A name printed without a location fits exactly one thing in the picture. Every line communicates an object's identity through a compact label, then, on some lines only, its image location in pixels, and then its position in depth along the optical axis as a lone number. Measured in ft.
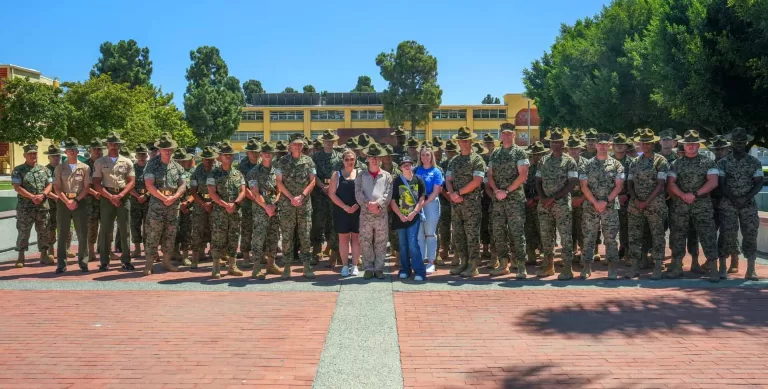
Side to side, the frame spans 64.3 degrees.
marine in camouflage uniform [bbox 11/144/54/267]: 33.42
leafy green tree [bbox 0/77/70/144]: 102.58
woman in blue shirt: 29.53
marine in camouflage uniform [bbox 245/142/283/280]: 29.45
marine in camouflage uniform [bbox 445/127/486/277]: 29.43
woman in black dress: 29.66
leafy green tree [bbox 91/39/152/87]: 213.87
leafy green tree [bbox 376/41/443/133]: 241.14
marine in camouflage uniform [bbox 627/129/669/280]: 28.94
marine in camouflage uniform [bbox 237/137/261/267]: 31.78
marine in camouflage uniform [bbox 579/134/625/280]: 28.55
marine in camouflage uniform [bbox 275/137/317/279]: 29.58
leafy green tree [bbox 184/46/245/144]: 201.87
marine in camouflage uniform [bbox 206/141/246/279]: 29.73
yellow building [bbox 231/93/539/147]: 265.75
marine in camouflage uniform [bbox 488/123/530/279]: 28.68
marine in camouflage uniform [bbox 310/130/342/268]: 33.55
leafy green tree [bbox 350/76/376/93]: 437.58
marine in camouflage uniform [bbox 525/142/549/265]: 30.99
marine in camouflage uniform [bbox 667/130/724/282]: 28.43
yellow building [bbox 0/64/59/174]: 165.48
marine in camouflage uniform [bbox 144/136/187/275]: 30.27
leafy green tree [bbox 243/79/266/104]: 448.24
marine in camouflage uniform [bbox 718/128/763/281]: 28.37
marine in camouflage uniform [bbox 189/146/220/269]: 31.27
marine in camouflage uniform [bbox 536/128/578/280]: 28.40
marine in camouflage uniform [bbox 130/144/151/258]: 33.60
